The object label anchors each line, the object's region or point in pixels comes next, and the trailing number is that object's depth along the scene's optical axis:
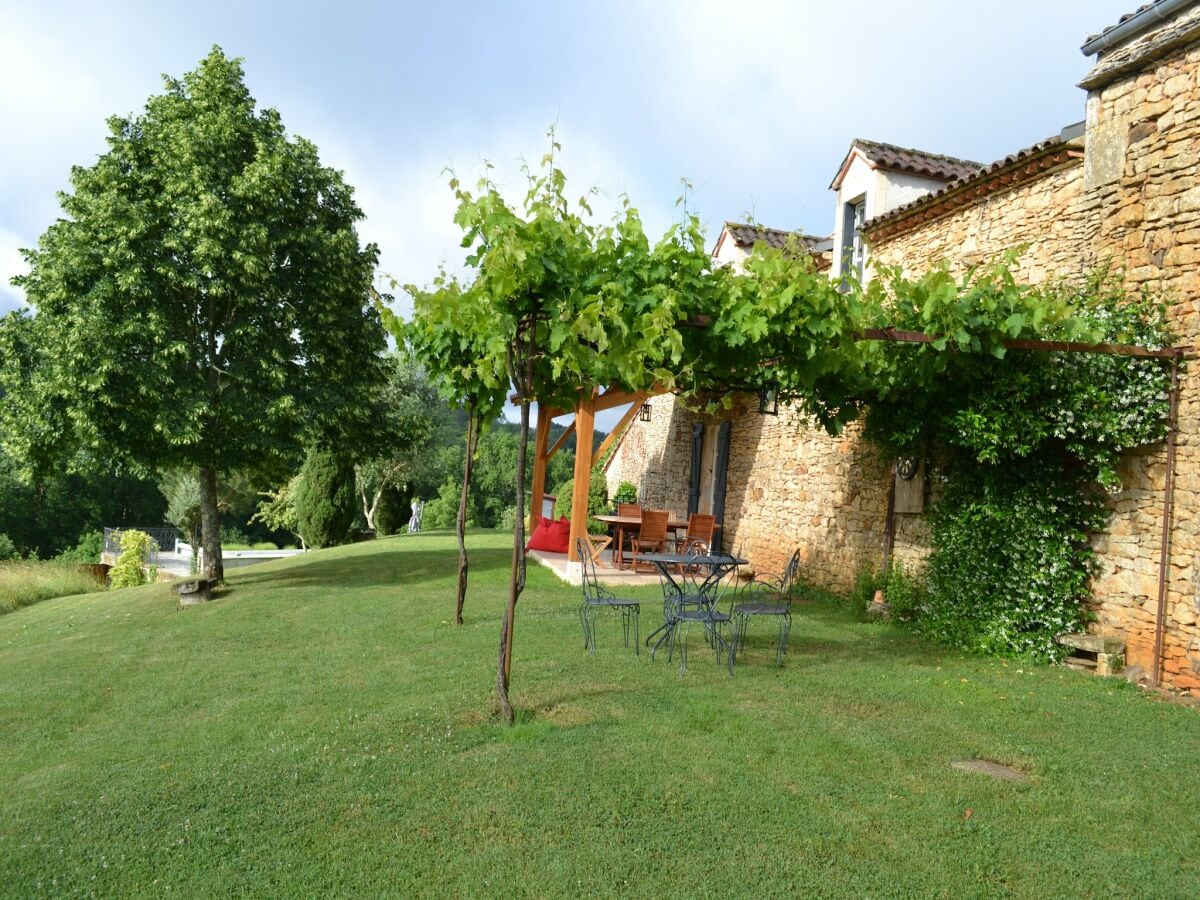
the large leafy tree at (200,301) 11.30
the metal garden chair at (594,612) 7.13
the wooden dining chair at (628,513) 13.77
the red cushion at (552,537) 14.77
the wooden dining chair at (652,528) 12.71
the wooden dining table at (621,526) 12.57
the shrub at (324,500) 21.59
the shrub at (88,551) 33.16
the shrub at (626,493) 17.09
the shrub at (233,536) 42.78
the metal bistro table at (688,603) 6.42
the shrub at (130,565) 18.97
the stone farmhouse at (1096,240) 6.38
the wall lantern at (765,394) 8.70
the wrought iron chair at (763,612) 6.83
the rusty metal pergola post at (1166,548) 6.41
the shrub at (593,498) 16.48
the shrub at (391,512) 26.73
